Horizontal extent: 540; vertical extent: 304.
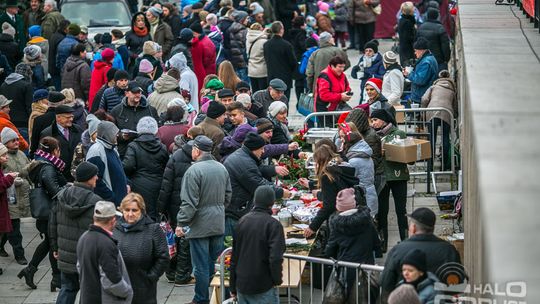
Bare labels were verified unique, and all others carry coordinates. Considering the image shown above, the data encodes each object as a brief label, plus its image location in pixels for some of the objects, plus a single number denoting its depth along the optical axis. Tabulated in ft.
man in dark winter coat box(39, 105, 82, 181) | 45.85
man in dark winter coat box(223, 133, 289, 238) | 39.75
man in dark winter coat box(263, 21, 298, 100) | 69.00
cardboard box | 44.65
